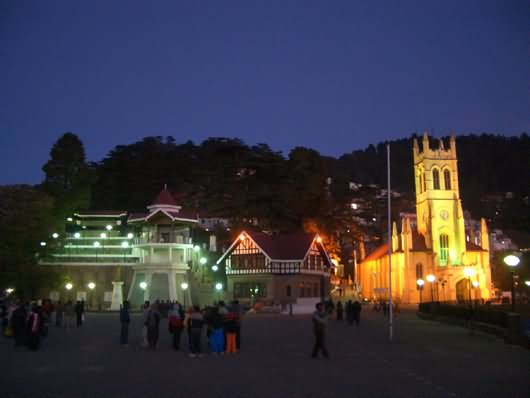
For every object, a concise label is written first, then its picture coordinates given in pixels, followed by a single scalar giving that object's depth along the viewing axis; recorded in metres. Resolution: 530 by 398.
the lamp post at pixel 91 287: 59.10
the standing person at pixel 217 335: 19.53
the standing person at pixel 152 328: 20.89
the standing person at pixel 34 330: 20.25
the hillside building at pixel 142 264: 59.16
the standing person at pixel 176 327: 20.75
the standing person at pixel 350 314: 35.59
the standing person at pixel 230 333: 19.83
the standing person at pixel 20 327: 21.44
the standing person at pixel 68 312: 30.42
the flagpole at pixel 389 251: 24.65
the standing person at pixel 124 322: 21.80
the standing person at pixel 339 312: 40.94
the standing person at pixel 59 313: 32.41
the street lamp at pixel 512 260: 22.34
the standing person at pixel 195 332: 18.88
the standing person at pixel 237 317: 20.59
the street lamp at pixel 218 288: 60.56
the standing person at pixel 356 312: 35.20
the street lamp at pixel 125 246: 61.79
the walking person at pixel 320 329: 17.61
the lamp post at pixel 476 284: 73.00
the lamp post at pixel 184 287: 59.62
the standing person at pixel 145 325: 21.23
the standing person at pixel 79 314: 32.88
